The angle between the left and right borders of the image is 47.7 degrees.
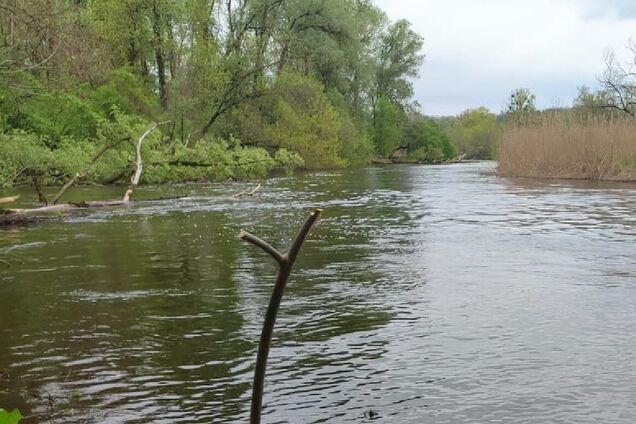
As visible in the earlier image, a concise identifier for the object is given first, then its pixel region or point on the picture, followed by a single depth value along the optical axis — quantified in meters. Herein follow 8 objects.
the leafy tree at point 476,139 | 95.06
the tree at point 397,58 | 74.75
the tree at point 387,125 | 75.88
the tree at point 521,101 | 84.38
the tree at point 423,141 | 81.49
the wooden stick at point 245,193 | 25.52
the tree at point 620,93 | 53.81
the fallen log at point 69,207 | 18.53
